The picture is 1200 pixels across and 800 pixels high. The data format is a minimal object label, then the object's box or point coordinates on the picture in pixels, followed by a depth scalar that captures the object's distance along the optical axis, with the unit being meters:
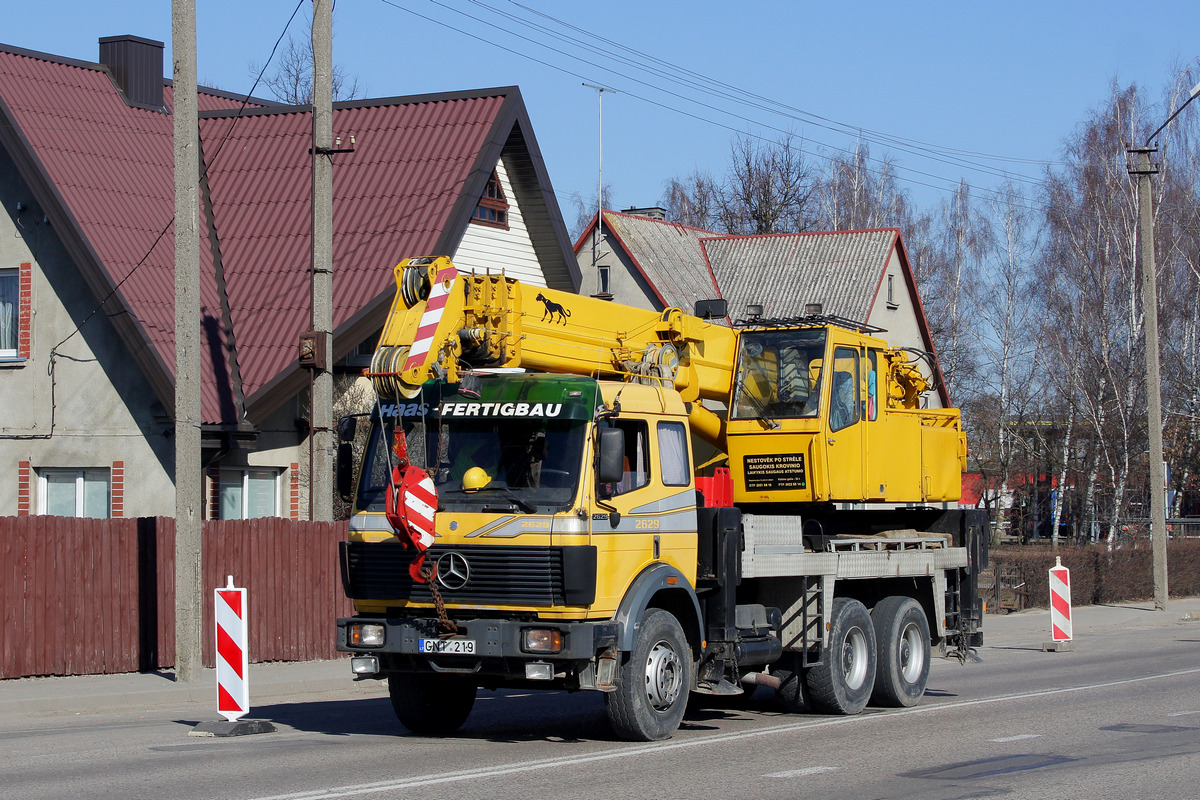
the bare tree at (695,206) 66.69
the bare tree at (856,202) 59.19
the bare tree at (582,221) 78.11
